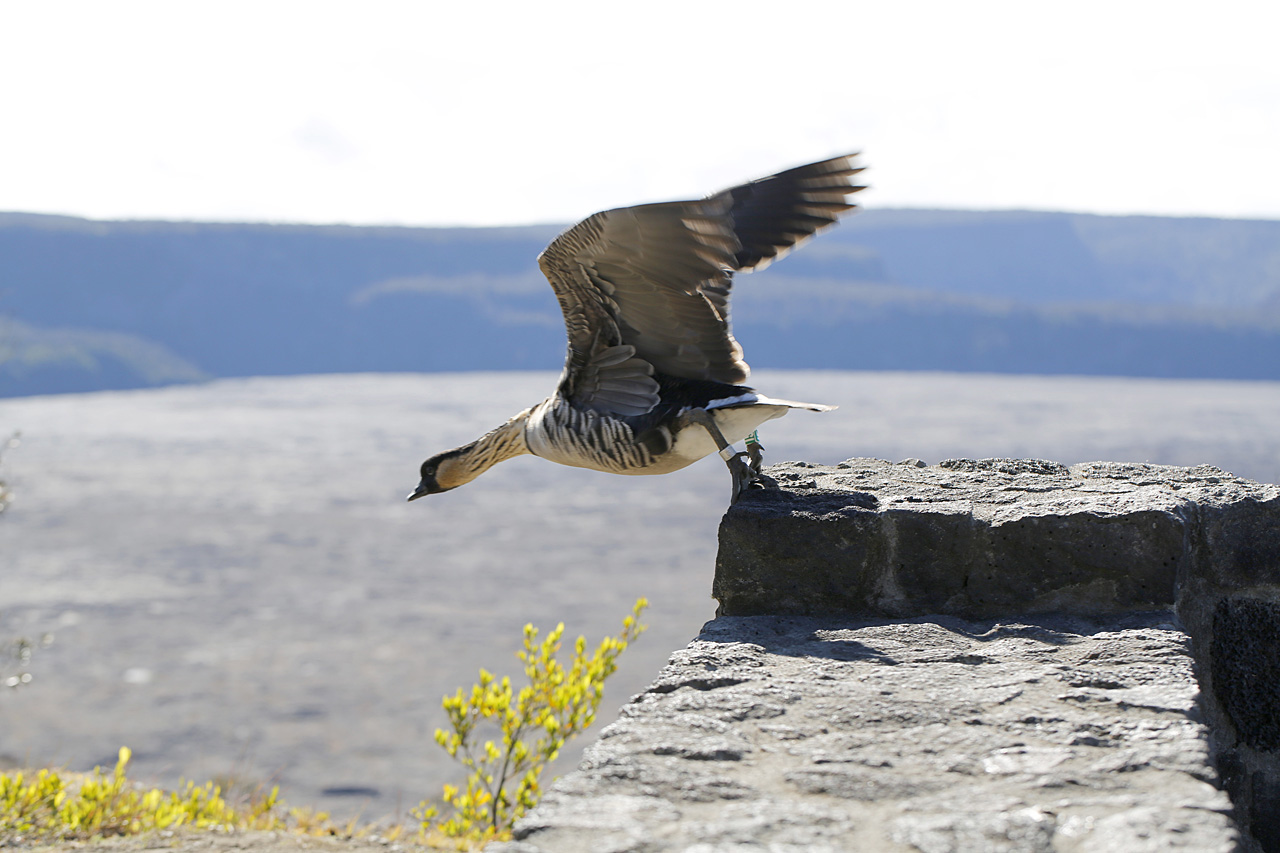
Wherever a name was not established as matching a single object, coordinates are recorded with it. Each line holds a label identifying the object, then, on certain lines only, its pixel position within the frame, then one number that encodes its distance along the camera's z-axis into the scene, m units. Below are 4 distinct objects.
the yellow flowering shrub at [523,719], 9.80
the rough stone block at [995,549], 5.79
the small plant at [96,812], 9.33
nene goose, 7.29
